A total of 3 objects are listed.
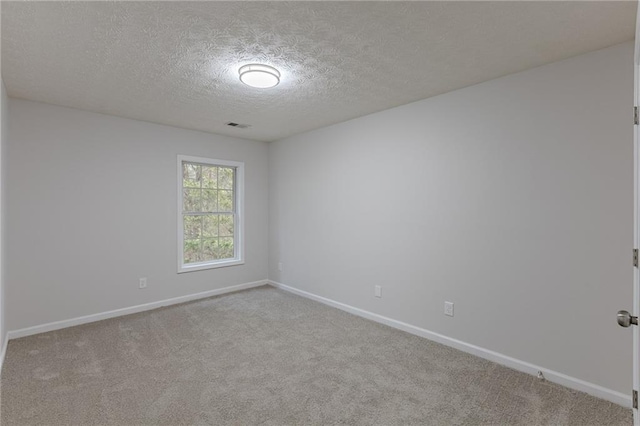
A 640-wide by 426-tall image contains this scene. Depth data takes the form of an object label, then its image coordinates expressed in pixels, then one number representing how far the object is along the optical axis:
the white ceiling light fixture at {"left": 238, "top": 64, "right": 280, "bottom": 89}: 2.42
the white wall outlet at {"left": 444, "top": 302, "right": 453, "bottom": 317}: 3.00
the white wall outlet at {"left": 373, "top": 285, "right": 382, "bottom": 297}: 3.64
